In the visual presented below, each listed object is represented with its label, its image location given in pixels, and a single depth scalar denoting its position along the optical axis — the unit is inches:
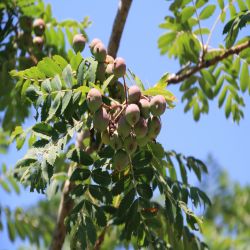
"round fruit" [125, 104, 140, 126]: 180.4
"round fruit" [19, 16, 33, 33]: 295.1
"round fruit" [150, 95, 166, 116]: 185.2
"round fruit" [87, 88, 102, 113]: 184.2
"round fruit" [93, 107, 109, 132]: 184.7
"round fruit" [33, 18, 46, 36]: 293.7
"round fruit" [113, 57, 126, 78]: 194.1
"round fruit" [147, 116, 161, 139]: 189.0
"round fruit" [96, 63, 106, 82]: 202.8
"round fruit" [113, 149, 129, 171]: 193.9
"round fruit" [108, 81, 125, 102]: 208.4
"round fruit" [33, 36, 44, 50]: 291.6
